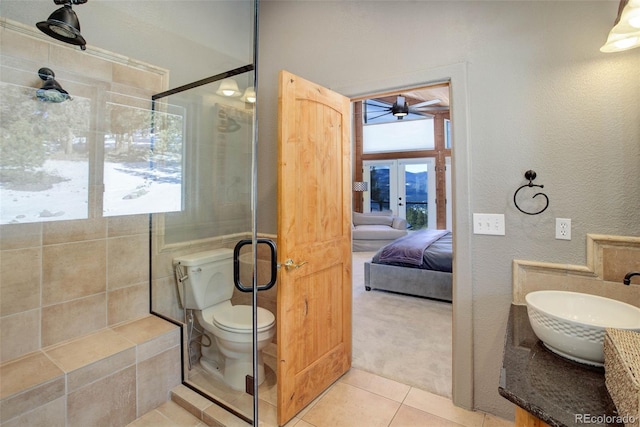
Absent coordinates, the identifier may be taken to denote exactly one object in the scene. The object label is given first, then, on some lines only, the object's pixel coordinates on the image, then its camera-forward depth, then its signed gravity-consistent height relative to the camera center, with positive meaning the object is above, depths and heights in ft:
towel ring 5.44 +0.62
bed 12.09 -2.16
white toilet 6.41 -2.22
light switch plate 5.80 -0.12
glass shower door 6.73 -0.33
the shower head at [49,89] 5.44 +2.38
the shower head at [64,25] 5.06 +3.34
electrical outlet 5.26 -0.18
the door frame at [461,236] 6.05 -0.37
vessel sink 3.07 -1.26
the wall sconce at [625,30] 3.84 +2.58
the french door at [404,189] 24.88 +2.57
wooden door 5.73 -0.49
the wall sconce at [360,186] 25.63 +2.78
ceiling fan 17.43 +7.02
